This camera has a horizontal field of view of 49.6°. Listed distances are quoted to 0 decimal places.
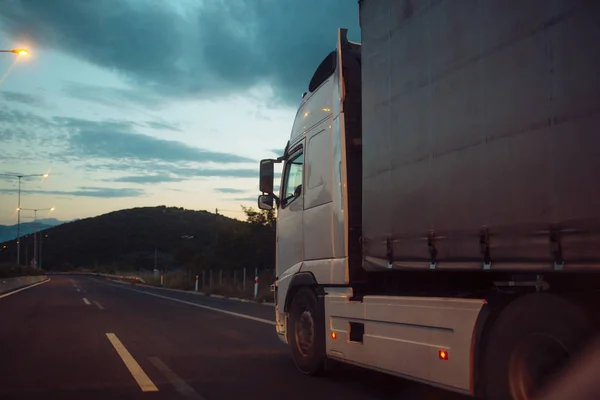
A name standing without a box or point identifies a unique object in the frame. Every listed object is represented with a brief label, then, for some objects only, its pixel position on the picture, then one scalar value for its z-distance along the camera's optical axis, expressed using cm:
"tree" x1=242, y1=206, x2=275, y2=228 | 4191
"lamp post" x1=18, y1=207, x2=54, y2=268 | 8492
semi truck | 417
